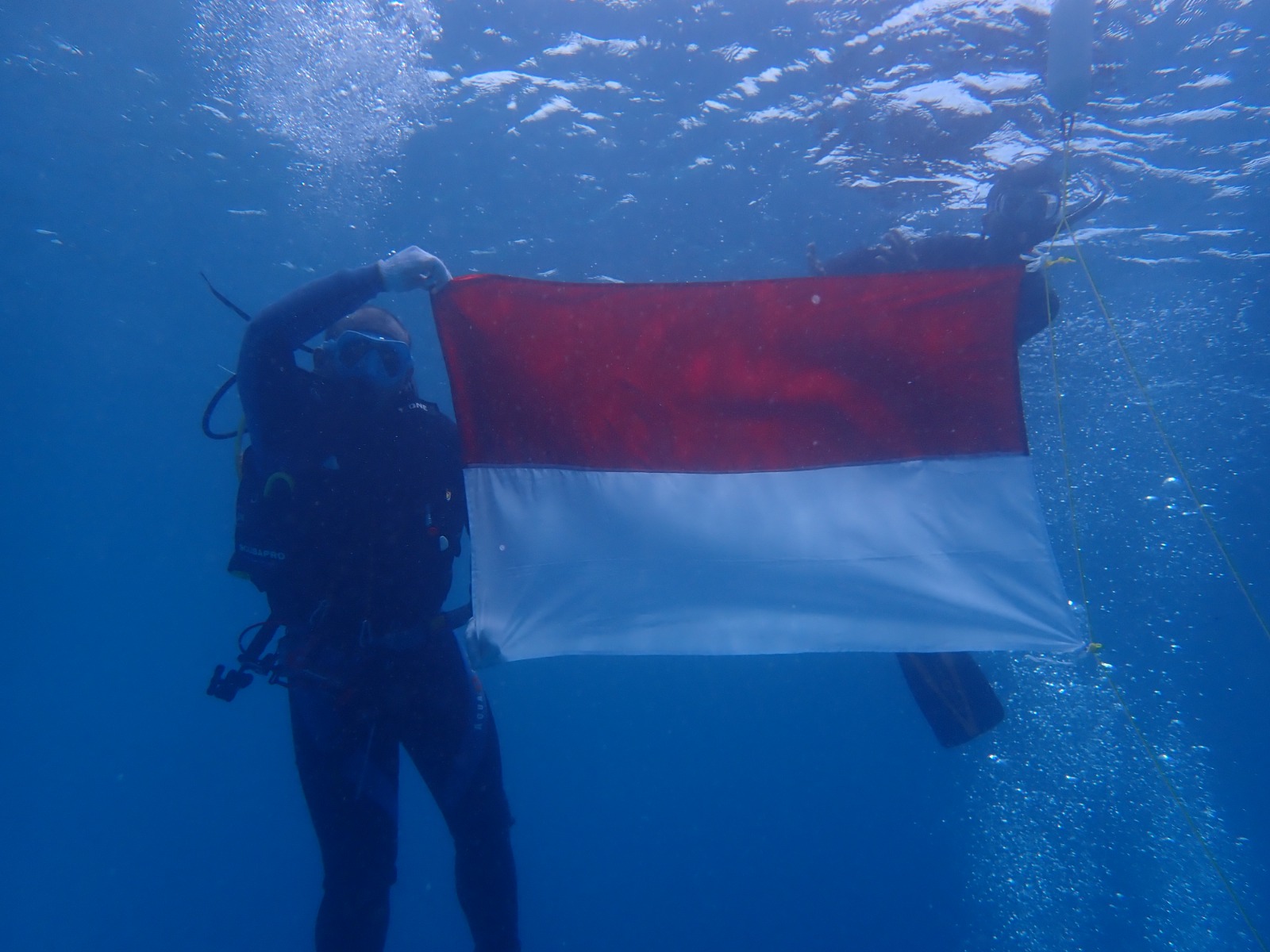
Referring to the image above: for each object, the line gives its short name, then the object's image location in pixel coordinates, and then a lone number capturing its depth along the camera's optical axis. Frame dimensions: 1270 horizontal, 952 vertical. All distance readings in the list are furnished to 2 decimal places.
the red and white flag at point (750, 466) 3.27
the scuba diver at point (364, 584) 3.34
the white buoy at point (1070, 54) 4.42
